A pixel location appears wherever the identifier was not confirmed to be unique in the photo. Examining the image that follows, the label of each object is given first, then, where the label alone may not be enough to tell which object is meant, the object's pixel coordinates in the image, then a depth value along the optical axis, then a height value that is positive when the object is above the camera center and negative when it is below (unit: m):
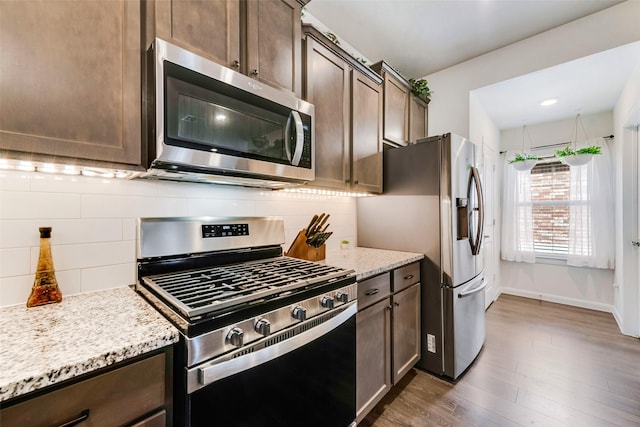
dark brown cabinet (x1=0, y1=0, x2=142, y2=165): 0.80 +0.44
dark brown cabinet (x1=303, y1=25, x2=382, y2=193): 1.77 +0.72
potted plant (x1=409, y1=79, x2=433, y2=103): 2.86 +1.33
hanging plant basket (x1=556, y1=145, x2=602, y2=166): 3.15 +0.68
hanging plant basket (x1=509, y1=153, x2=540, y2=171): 3.73 +0.71
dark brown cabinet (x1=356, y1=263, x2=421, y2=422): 1.52 -0.76
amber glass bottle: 0.98 -0.24
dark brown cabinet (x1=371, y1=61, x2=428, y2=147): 2.43 +1.02
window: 3.47 -0.02
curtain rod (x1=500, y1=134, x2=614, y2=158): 3.77 +0.96
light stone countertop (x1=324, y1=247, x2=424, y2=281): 1.57 -0.32
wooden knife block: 1.79 -0.25
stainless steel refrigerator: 2.00 -0.15
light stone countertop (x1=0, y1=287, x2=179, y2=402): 0.57 -0.33
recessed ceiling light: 3.16 +1.32
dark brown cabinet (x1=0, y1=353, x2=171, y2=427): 0.57 -0.44
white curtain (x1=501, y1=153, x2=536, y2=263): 4.09 -0.06
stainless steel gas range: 0.78 -0.38
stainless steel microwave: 1.01 +0.39
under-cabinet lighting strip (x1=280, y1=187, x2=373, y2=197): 1.93 +0.17
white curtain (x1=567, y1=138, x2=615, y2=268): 3.44 -0.02
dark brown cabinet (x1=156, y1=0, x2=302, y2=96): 1.10 +0.84
